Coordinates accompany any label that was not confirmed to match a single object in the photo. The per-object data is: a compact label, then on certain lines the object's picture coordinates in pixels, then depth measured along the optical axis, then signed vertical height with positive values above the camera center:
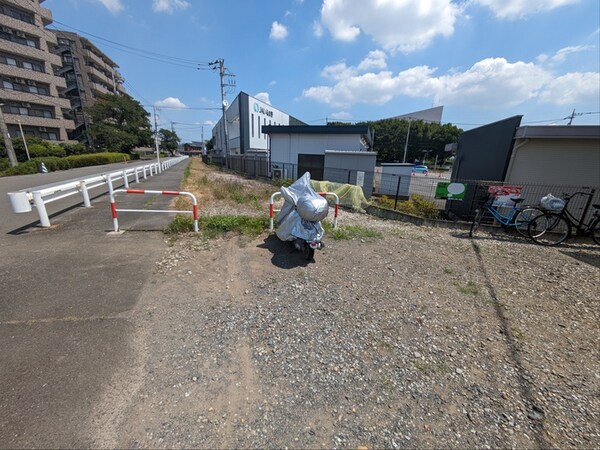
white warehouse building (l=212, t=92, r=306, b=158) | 29.66 +4.13
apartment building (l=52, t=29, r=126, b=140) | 39.53 +12.47
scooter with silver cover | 4.31 -1.14
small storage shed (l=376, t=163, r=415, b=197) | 11.91 -1.28
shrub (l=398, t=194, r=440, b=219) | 8.52 -1.73
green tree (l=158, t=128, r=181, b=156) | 70.62 +2.76
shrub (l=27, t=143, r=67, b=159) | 24.77 -0.53
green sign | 7.56 -0.94
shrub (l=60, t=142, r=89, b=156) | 31.55 -0.26
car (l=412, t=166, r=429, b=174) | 39.40 -1.69
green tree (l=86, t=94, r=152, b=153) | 38.16 +4.00
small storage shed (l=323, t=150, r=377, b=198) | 11.03 -0.60
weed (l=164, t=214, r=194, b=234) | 5.41 -1.67
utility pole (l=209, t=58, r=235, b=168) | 26.05 +7.86
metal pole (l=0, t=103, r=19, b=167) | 16.44 -0.09
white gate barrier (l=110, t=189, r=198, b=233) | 5.01 -1.16
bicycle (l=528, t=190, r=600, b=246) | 6.09 -1.60
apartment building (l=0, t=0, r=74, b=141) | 28.42 +8.70
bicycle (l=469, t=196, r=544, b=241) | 6.53 -1.44
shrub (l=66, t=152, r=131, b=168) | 24.38 -1.38
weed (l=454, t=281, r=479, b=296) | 3.79 -1.99
